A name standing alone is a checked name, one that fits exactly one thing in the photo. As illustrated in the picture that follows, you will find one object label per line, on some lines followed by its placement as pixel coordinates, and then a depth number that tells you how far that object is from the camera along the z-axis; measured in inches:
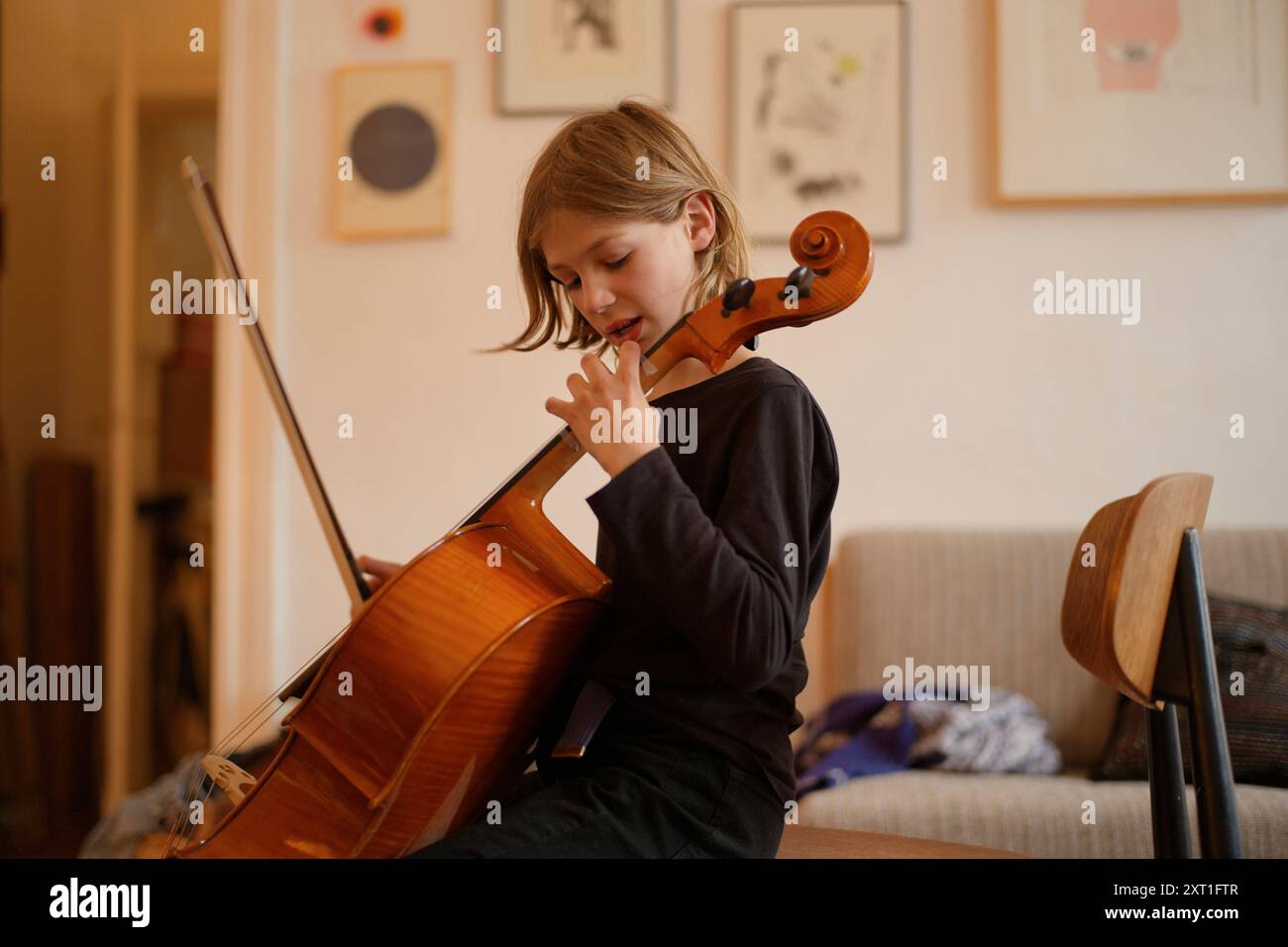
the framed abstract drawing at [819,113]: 94.3
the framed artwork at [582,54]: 96.0
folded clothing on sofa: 77.0
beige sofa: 85.8
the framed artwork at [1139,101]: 91.8
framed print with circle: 97.7
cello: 36.0
